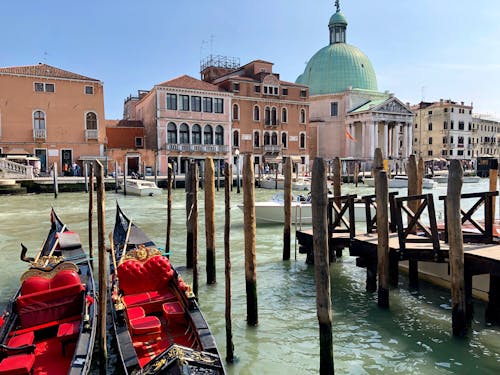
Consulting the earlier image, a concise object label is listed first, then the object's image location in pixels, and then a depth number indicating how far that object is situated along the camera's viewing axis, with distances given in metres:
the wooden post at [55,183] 20.14
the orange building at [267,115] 32.47
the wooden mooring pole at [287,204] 8.26
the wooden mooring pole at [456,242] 4.77
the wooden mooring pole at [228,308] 4.67
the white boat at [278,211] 13.09
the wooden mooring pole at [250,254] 5.38
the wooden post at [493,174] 8.30
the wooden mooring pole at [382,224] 5.57
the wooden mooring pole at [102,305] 4.04
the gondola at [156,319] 3.37
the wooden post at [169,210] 7.90
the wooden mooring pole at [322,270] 3.93
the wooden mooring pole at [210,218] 6.74
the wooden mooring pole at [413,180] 7.80
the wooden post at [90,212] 6.50
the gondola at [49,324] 3.84
